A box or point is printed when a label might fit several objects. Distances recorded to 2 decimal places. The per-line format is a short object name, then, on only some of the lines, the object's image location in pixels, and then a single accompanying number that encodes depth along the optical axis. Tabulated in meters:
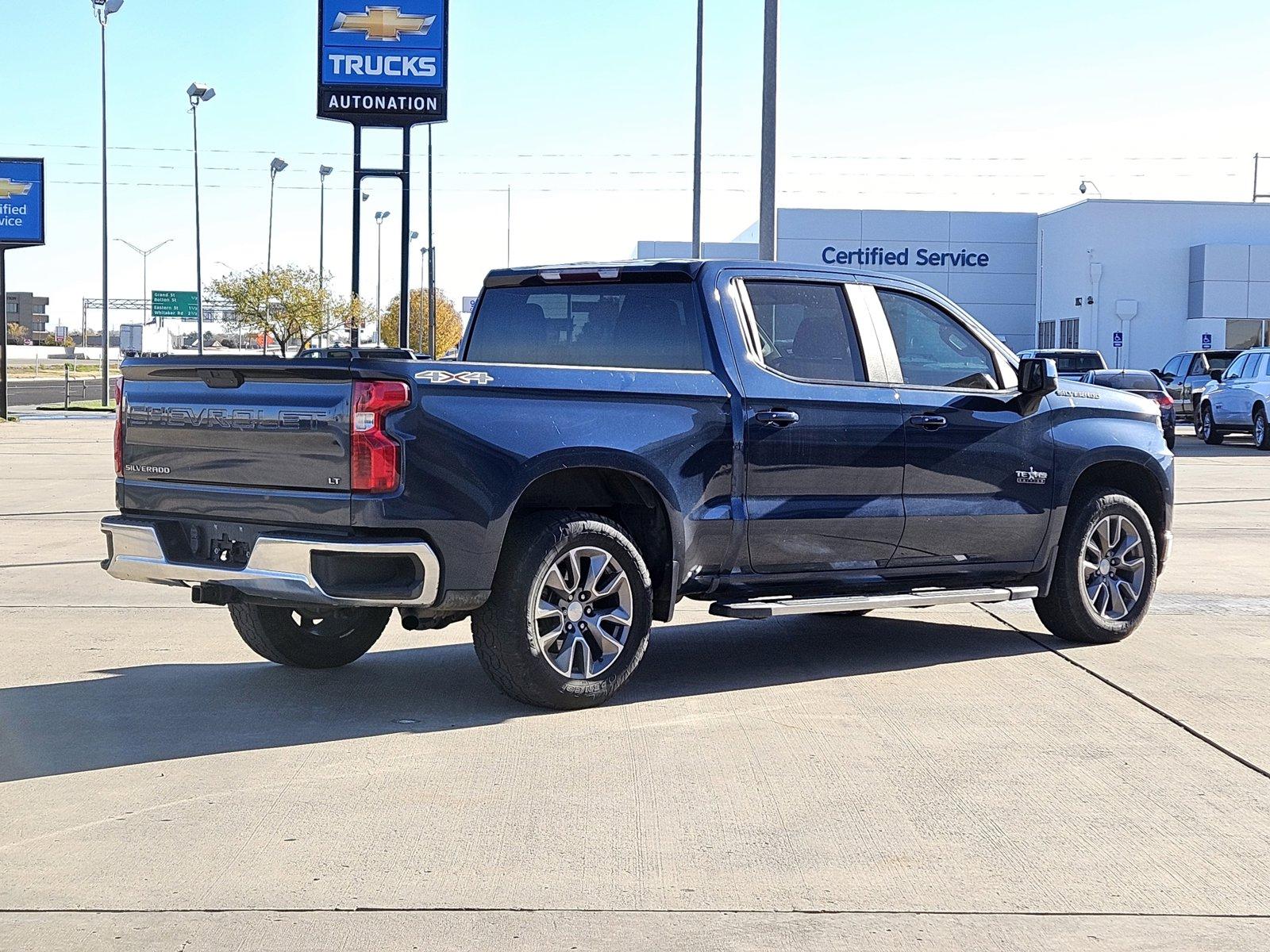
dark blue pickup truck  6.61
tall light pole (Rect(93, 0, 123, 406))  46.41
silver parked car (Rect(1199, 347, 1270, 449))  30.78
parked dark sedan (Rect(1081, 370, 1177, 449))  27.75
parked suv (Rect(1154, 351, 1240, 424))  37.00
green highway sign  108.56
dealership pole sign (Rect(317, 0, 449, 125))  33.19
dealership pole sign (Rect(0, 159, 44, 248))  41.75
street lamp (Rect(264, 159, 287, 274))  83.19
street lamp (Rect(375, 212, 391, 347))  107.38
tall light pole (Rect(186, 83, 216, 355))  59.41
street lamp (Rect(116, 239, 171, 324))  126.60
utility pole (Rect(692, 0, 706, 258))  26.95
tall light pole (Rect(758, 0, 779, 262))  17.61
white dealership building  61.69
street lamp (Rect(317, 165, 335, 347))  81.22
